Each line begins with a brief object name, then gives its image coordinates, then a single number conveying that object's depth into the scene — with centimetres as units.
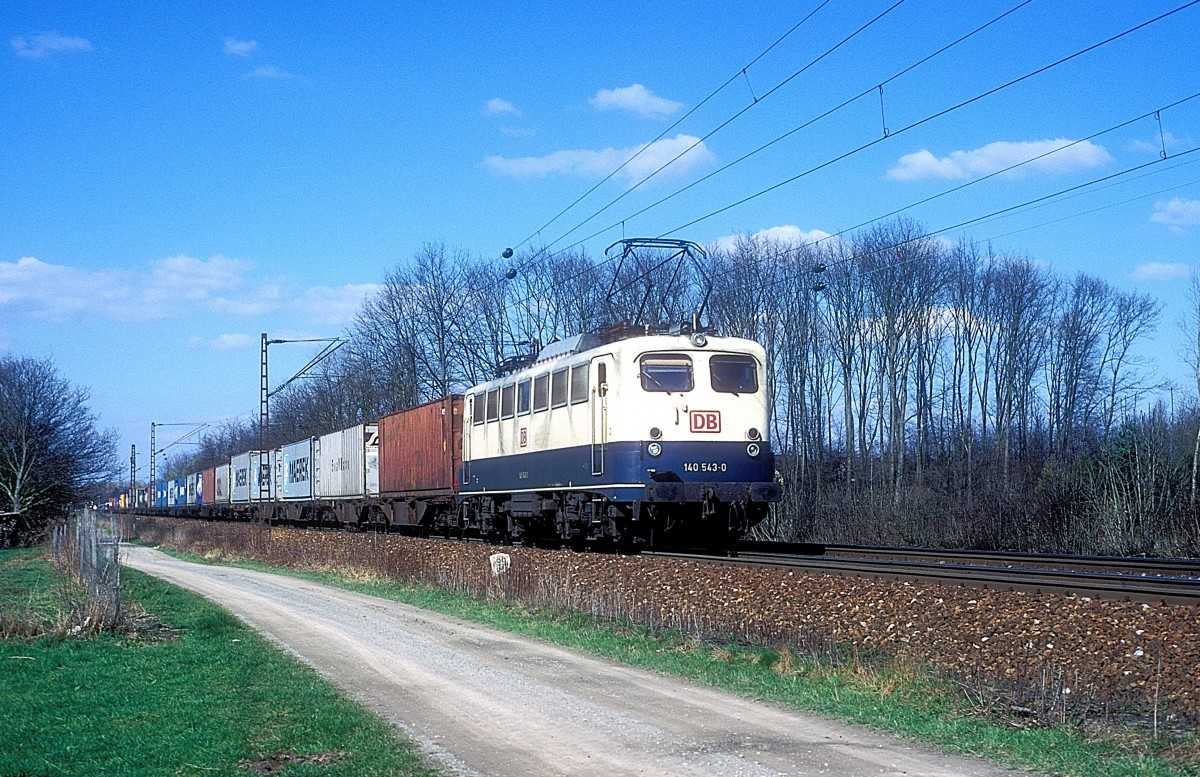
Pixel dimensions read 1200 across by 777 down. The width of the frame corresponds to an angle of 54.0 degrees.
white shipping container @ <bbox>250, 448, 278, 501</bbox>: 4977
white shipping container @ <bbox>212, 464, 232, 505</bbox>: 6106
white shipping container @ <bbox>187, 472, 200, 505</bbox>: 7262
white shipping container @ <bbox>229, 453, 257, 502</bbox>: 5566
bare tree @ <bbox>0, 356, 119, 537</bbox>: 4481
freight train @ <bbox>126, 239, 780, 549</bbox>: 1944
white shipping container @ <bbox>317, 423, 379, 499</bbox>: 3741
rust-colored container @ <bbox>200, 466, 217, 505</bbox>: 6535
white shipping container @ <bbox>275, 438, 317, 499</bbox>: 4591
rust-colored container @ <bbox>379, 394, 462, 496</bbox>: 2894
